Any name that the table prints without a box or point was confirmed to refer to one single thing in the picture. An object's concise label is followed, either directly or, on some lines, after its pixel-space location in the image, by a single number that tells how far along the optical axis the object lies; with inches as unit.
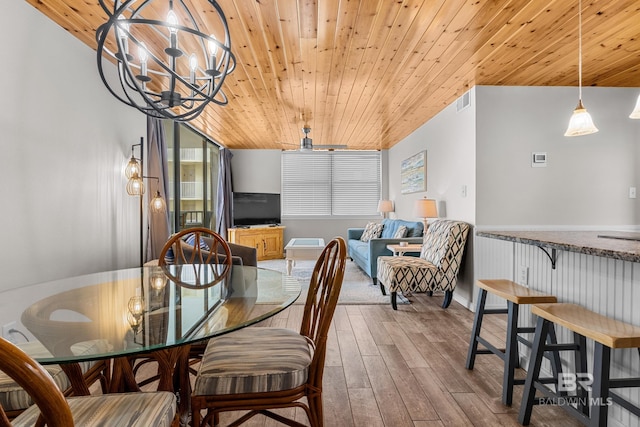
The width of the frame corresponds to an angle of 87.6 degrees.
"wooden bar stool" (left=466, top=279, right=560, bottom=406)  72.9
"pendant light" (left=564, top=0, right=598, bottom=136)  87.5
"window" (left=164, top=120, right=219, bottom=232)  183.2
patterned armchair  138.3
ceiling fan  199.4
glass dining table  38.5
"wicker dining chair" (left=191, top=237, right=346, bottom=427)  46.3
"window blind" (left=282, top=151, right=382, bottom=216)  290.8
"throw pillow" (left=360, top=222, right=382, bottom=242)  231.9
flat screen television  265.4
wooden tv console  246.4
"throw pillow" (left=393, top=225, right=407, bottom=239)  194.9
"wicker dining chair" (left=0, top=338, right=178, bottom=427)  21.7
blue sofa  176.7
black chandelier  47.1
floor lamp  119.1
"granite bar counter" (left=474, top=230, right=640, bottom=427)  58.7
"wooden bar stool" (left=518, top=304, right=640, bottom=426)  49.8
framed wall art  197.1
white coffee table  187.3
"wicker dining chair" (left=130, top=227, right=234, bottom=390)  69.1
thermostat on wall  135.9
